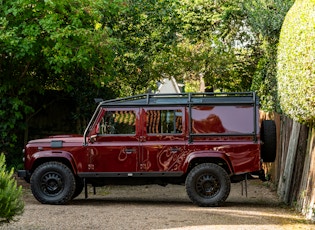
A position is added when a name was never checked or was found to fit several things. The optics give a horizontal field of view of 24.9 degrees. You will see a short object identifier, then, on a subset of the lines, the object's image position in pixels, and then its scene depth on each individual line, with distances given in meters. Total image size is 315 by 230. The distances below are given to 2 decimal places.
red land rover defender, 13.56
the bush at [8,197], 8.96
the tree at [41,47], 16.47
